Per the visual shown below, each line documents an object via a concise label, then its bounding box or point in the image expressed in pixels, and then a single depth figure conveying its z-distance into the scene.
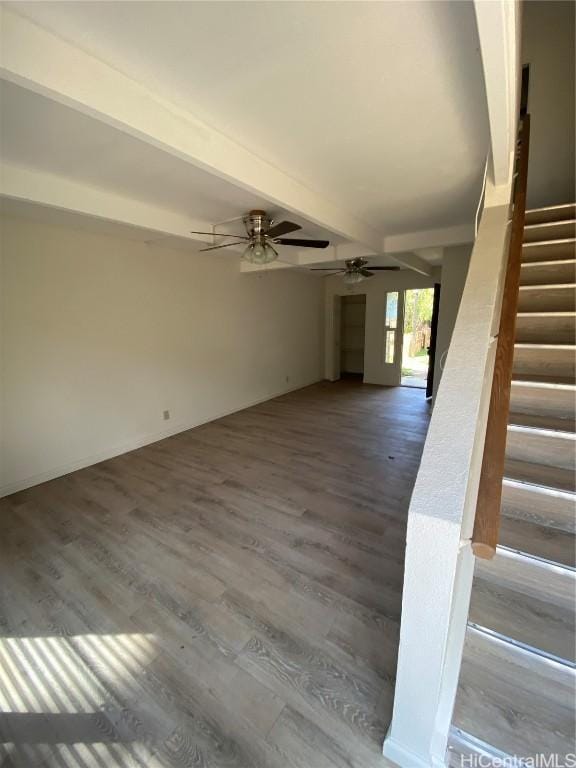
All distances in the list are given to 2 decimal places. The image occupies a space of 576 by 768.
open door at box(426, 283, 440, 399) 5.63
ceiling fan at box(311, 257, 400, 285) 4.74
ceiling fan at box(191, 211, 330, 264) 2.94
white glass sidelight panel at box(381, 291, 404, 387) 7.10
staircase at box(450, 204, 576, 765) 1.07
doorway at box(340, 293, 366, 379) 8.75
